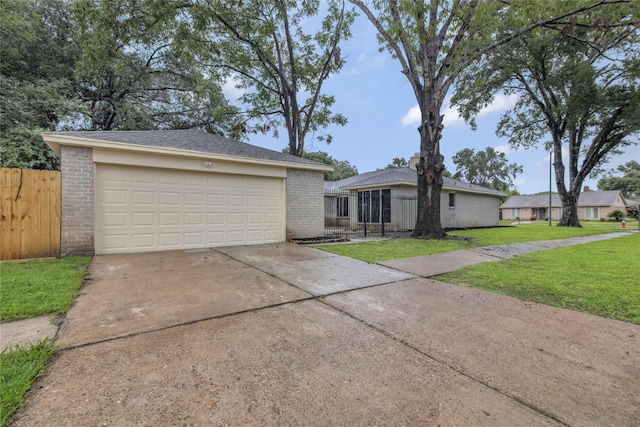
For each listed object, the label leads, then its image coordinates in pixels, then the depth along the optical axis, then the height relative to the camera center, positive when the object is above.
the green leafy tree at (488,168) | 51.25 +8.69
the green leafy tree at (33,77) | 8.93 +5.50
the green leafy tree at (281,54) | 12.09 +8.04
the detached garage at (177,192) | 6.09 +0.57
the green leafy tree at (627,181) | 43.38 +5.55
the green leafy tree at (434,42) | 9.19 +6.28
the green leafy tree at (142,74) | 10.09 +6.63
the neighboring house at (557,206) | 36.41 +1.23
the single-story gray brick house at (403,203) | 13.75 +0.66
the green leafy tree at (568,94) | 14.61 +7.36
